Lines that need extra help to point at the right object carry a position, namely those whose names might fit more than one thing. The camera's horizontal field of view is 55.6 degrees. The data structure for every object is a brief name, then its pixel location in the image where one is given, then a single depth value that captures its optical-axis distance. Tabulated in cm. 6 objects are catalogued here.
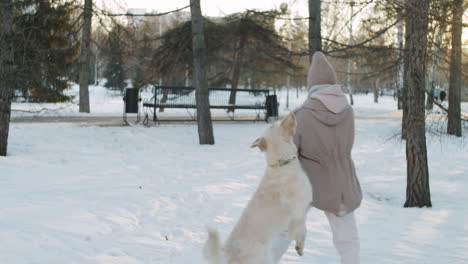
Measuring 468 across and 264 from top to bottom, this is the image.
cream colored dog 272
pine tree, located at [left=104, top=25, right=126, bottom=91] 1106
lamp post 2216
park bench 1513
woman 310
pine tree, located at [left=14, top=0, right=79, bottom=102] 868
